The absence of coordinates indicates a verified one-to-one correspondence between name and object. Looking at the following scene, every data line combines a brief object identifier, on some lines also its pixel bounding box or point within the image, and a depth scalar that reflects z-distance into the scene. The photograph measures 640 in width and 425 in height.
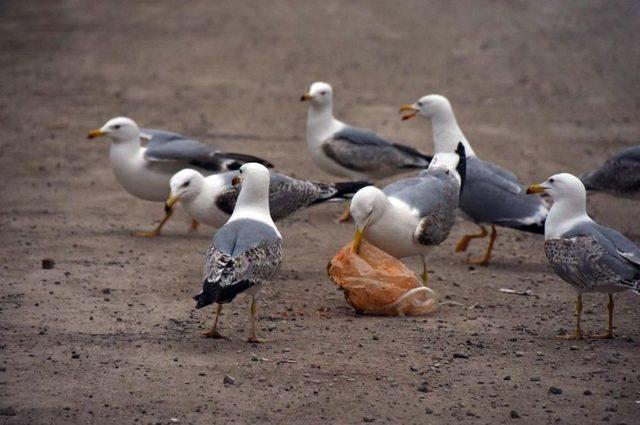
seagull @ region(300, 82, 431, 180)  20.58
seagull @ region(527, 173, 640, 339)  13.65
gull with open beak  17.78
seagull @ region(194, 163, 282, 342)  12.97
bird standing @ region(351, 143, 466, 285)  15.23
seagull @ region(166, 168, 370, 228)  16.86
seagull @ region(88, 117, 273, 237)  19.03
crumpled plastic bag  14.77
